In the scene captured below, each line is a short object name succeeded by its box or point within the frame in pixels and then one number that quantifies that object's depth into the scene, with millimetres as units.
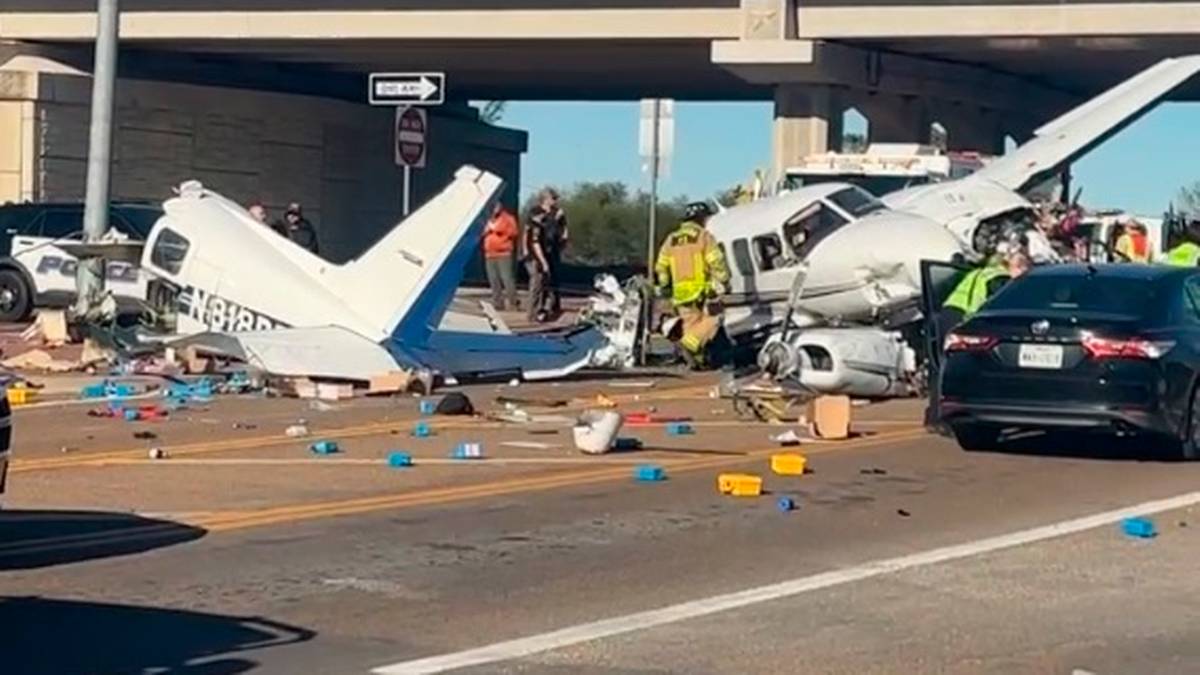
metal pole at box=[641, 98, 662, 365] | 32281
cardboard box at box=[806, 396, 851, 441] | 19438
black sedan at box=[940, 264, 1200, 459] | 17672
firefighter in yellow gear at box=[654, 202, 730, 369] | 25672
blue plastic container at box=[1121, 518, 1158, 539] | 14188
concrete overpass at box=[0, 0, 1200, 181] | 43781
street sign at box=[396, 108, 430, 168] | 29609
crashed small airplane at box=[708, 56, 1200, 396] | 22969
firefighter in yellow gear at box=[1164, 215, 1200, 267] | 26828
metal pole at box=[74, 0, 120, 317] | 28094
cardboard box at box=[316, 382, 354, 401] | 22016
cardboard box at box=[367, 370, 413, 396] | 22297
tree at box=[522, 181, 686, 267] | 73250
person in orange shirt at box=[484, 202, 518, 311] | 36969
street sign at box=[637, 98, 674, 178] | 32281
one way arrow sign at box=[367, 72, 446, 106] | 29328
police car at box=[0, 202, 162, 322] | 31891
